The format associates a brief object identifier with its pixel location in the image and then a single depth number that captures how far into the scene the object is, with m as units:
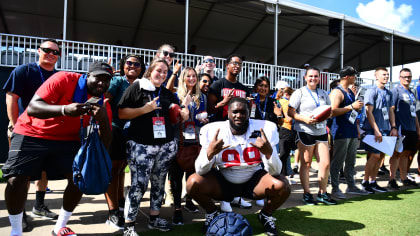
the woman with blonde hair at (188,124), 3.38
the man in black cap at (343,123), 4.48
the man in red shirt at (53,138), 2.42
